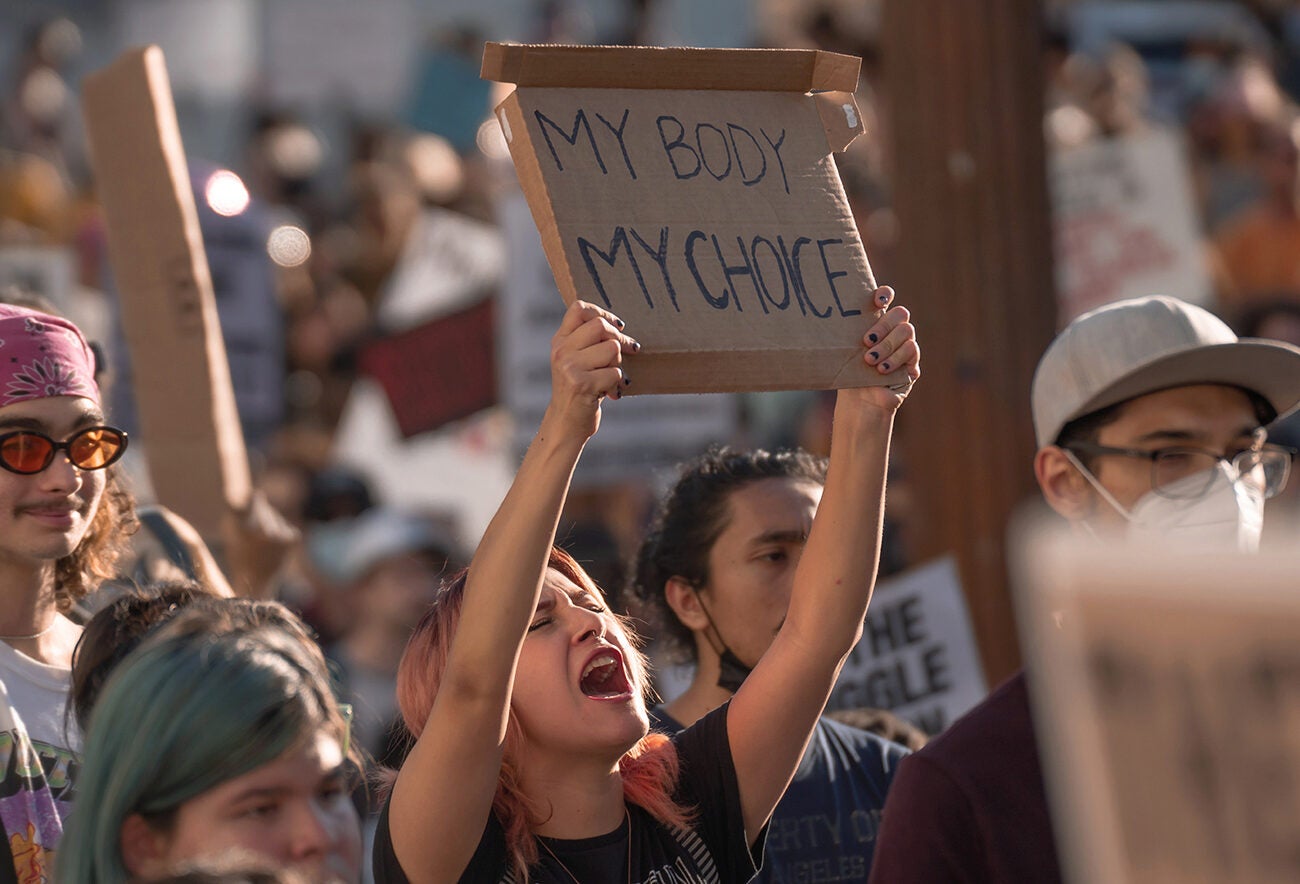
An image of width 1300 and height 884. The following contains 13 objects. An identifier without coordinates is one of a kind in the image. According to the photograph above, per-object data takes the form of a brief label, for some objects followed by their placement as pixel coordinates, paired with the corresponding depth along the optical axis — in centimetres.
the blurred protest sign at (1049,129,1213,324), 1401
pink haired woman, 450
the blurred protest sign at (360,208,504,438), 1357
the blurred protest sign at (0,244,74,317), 1414
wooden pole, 916
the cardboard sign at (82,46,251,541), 790
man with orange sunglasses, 597
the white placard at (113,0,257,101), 3209
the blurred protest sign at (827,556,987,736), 803
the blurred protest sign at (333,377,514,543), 1577
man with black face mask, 623
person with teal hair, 421
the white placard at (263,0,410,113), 2659
